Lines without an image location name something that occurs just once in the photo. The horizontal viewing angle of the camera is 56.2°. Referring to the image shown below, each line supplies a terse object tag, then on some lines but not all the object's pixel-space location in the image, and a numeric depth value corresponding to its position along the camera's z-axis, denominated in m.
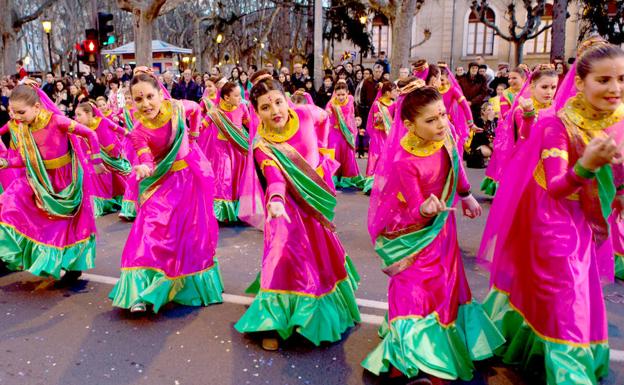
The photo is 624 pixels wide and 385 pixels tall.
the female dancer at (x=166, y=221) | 4.23
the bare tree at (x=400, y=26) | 15.66
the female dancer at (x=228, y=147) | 7.30
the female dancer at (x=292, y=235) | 3.62
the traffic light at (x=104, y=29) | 16.09
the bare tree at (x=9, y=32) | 19.56
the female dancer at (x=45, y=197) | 4.80
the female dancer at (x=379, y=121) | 8.65
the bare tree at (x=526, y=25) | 24.55
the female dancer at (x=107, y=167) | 7.69
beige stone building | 32.12
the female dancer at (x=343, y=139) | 9.70
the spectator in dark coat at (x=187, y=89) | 16.73
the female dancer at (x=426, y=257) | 3.03
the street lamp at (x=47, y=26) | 22.91
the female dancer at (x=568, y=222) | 2.76
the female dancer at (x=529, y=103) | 5.03
